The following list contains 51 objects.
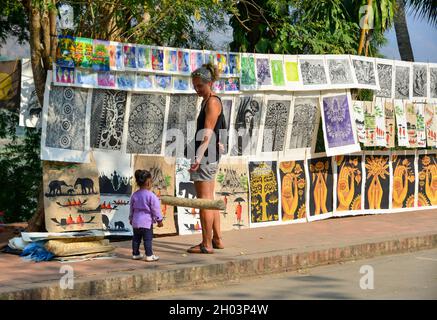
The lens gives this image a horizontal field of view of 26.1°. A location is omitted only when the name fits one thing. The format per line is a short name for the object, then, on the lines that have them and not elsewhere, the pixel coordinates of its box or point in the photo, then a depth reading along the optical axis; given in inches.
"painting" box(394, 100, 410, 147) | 556.4
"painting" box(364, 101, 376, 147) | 535.5
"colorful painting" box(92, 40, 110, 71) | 413.1
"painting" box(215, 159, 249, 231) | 468.1
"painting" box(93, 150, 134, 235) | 424.2
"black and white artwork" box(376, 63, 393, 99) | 540.1
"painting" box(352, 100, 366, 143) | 528.1
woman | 386.6
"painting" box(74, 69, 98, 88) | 409.7
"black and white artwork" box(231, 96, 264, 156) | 472.4
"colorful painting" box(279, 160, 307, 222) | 498.0
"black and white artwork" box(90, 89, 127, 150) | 419.8
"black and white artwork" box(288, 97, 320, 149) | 499.5
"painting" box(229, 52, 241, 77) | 465.1
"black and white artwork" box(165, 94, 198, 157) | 444.5
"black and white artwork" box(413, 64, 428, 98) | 568.4
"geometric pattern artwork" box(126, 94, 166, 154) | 432.1
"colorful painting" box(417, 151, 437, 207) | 581.3
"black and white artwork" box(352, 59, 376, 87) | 522.9
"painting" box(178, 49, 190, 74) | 442.9
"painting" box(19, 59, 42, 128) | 414.6
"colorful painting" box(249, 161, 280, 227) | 481.1
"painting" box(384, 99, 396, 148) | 551.5
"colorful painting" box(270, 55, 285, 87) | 481.7
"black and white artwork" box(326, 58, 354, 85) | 508.4
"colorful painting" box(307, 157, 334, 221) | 513.0
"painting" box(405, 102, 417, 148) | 564.7
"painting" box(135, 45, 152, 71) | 428.1
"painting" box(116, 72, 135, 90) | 423.2
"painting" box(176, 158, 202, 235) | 449.4
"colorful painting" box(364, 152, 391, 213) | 548.4
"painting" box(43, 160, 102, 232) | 407.8
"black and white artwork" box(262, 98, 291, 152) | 485.7
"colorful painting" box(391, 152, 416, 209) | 564.4
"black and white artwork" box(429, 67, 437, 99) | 577.9
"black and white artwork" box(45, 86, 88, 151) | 405.7
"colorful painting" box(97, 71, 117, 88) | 417.1
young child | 366.9
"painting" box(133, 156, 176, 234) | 439.8
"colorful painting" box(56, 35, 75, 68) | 405.4
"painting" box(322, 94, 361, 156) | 509.7
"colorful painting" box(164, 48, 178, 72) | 438.0
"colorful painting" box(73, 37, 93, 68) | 408.2
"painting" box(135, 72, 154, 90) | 429.7
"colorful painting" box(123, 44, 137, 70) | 423.2
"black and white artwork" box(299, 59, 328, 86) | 495.8
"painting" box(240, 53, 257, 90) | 469.4
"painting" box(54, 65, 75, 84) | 404.2
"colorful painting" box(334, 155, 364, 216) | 530.6
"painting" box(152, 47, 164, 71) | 433.7
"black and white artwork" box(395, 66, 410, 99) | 555.5
